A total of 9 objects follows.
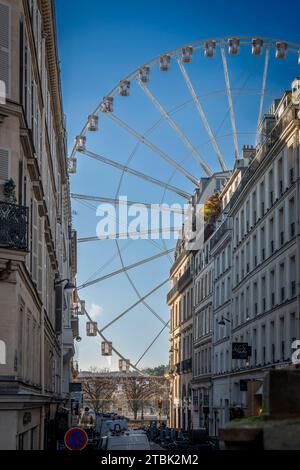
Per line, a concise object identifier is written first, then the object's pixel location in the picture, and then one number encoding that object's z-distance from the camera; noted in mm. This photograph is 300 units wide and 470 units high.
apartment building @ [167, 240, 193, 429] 92812
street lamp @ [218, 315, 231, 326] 61638
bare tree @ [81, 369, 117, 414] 137625
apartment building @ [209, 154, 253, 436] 67500
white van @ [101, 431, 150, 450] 28745
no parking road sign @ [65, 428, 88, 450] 19969
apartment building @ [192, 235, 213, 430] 77875
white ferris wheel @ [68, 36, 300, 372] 62094
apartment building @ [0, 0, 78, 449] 18750
